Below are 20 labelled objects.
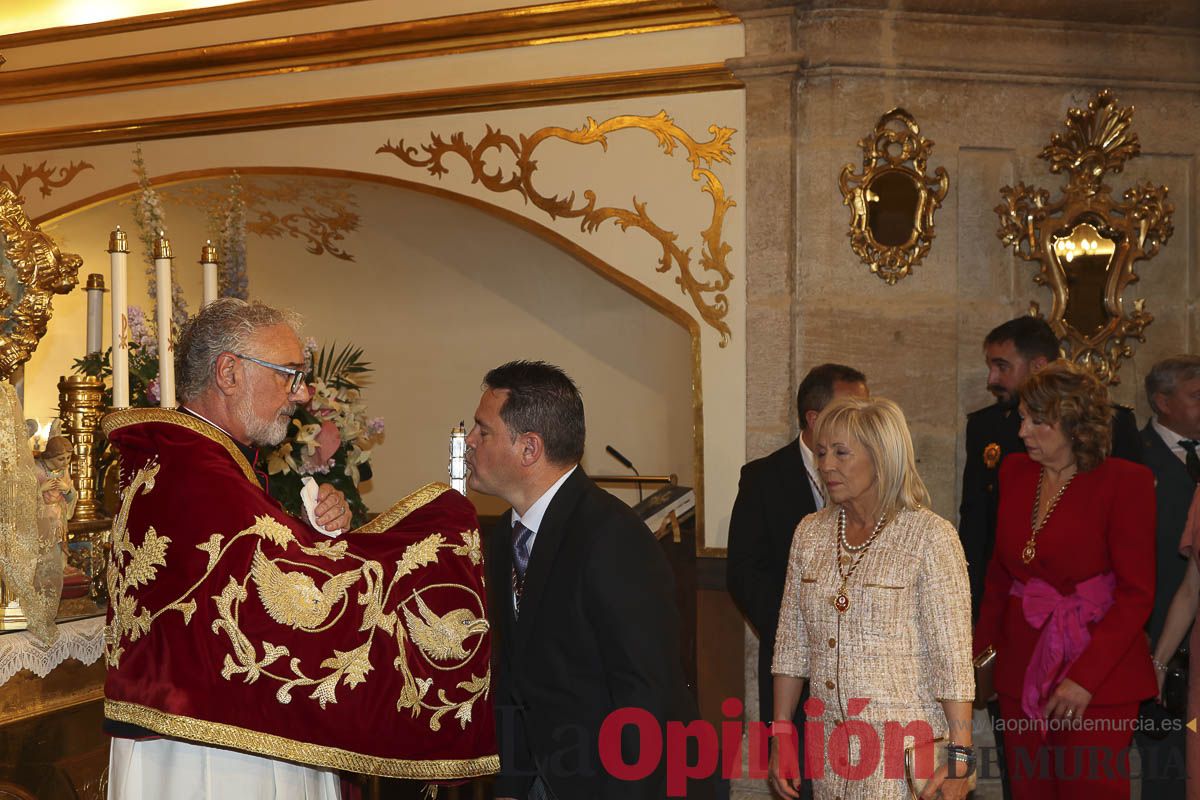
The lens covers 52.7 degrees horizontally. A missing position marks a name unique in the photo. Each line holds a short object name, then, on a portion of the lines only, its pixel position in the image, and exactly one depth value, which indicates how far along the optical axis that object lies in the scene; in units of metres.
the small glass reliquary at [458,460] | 2.71
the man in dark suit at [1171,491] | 5.17
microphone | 6.48
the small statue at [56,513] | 3.08
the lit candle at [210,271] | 3.62
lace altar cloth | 2.99
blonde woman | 2.98
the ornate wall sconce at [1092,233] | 5.59
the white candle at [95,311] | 3.70
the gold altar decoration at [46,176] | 6.93
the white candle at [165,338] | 3.35
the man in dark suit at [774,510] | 4.33
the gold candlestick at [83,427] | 3.52
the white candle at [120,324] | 3.28
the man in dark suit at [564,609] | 2.53
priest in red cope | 2.38
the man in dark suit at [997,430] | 5.05
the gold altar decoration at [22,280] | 3.13
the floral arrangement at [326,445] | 3.72
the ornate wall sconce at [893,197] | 5.51
